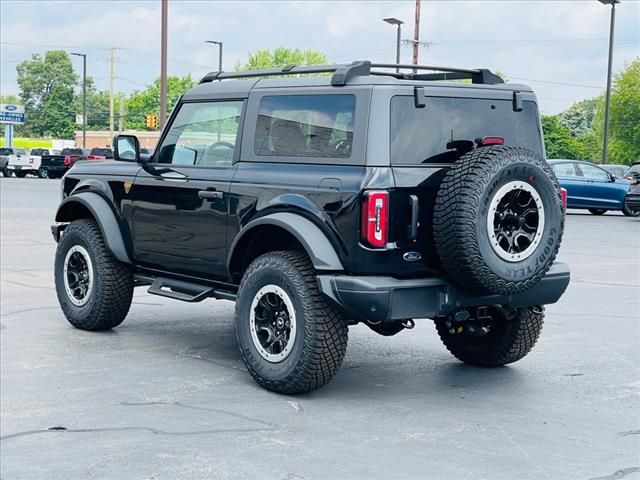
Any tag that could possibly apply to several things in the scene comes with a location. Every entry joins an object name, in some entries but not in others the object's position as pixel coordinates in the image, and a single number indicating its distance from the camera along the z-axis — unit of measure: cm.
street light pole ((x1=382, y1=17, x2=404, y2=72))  4741
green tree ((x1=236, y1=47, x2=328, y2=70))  11856
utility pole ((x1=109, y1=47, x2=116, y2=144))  9744
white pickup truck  5338
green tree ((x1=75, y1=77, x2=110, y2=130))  15662
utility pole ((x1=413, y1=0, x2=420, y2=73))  5009
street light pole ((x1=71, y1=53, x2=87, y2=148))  8069
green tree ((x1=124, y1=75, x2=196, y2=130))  14125
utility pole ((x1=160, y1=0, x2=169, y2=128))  3241
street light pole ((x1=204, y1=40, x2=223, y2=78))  5821
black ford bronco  586
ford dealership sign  9212
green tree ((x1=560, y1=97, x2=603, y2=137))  13760
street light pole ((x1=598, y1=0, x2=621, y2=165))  4069
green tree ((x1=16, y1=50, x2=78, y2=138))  15138
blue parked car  2623
